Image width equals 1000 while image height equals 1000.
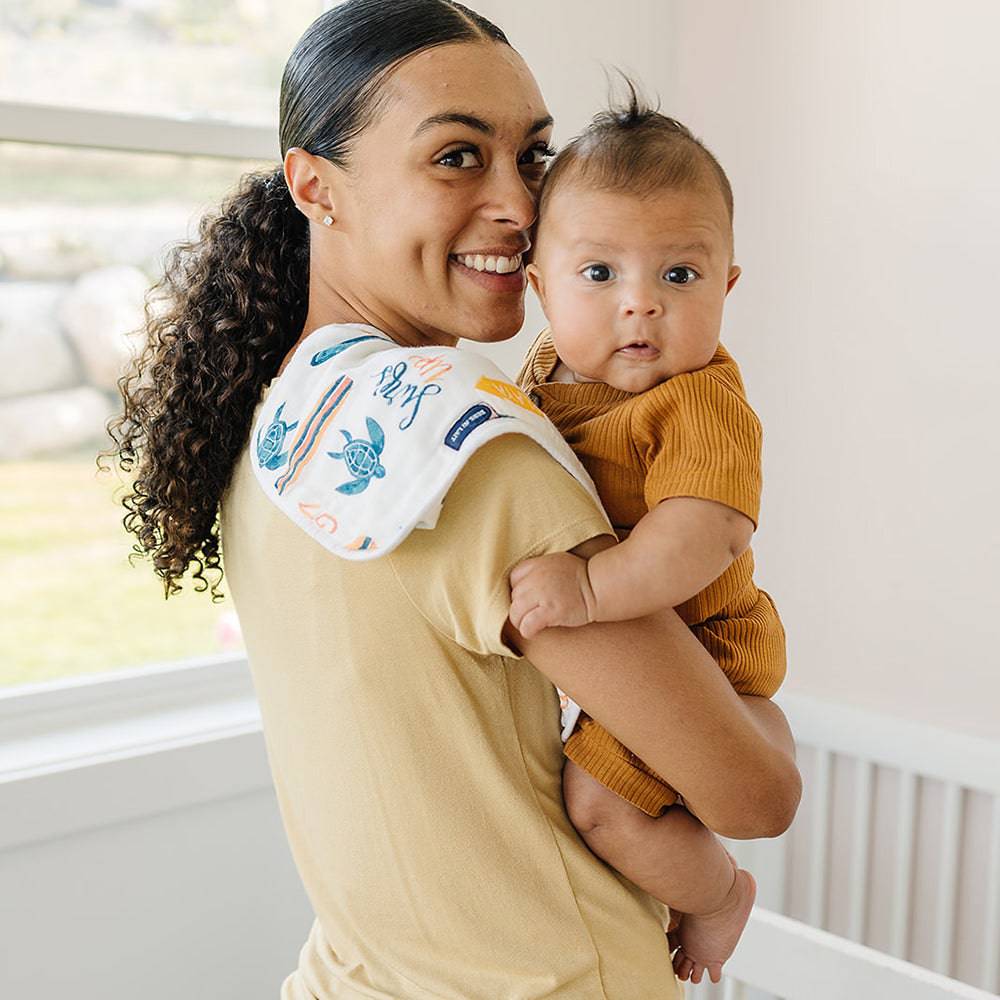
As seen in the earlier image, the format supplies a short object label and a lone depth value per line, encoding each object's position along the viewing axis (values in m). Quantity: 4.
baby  0.92
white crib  2.15
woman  0.86
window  1.93
